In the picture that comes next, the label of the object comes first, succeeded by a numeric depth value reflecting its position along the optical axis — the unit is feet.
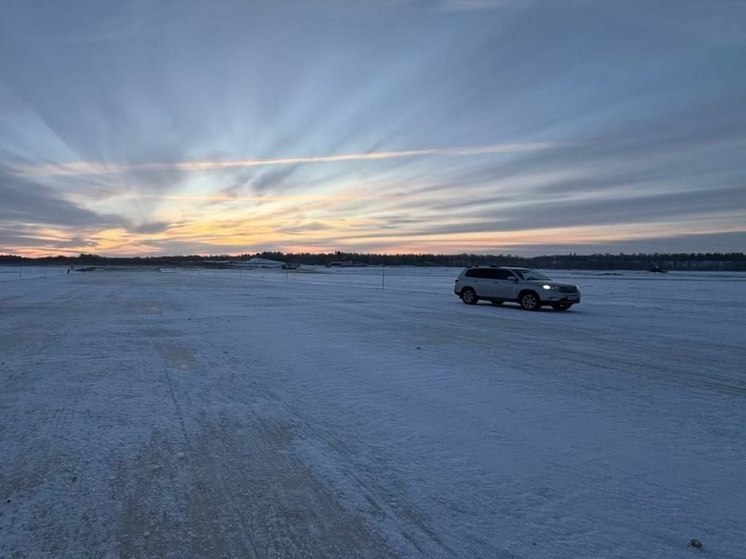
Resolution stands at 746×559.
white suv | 69.46
